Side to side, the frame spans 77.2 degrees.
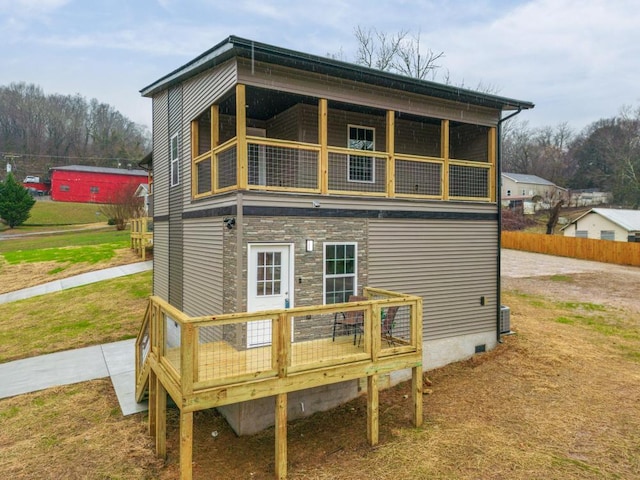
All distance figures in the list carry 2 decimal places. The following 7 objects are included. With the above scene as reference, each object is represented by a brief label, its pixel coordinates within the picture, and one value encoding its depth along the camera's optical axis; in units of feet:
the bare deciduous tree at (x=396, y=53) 79.10
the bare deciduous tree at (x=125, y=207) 109.40
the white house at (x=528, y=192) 157.99
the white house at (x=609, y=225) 98.43
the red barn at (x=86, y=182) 168.14
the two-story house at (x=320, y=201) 24.81
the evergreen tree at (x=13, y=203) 120.88
